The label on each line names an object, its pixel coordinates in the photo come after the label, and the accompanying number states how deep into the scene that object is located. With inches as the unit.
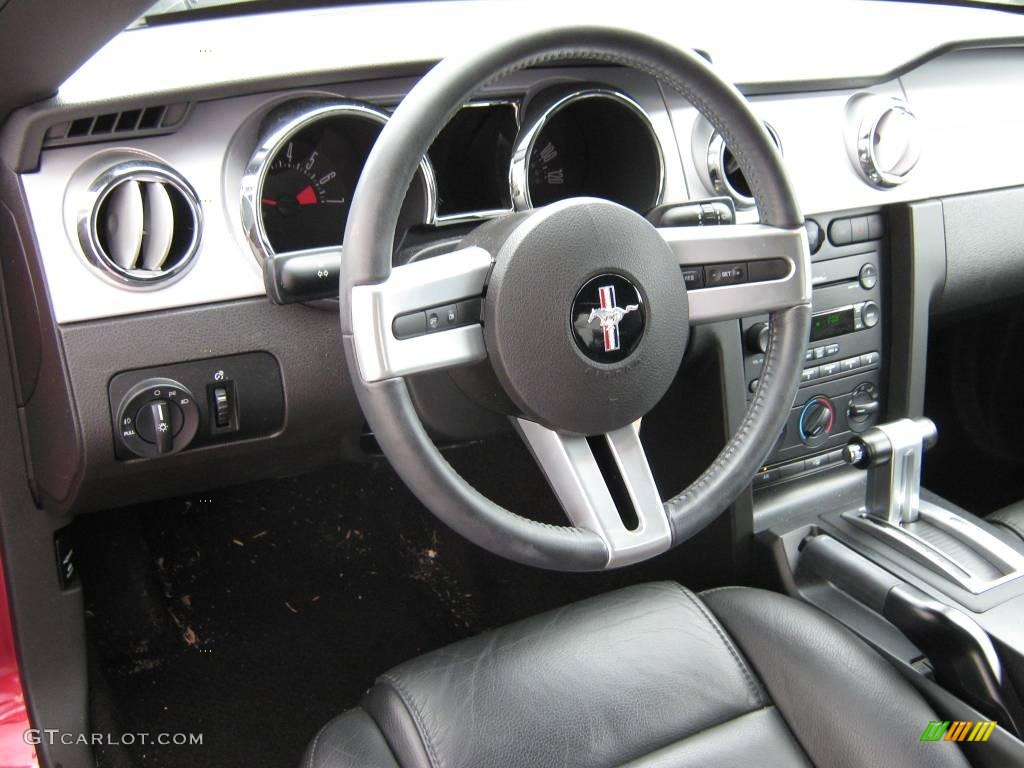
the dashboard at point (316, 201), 40.8
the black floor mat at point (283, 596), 63.9
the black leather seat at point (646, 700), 37.6
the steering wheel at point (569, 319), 32.8
